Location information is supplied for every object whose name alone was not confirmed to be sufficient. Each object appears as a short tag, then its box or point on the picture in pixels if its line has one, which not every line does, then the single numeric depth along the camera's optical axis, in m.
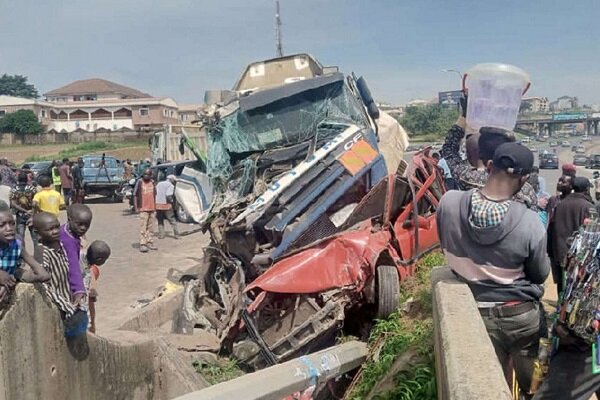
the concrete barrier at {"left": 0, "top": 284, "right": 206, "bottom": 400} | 3.85
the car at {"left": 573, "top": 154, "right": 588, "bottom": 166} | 45.11
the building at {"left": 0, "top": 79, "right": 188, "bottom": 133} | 71.00
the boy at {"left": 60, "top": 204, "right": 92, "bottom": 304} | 4.35
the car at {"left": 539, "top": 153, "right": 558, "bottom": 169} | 42.31
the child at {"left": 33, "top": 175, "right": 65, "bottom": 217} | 9.29
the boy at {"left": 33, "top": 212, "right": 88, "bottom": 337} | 4.08
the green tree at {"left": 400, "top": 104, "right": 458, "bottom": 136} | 77.25
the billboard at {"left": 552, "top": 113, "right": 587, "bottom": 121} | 97.25
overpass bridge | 94.79
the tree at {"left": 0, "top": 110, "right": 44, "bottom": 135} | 60.66
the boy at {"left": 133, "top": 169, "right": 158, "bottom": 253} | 12.49
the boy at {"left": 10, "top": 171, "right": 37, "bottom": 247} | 9.73
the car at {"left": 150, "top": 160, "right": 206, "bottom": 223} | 17.53
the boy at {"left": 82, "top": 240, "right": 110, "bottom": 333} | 5.44
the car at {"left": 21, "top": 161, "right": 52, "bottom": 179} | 24.10
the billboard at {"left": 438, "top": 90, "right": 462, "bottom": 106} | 112.88
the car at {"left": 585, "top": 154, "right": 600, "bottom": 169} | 38.62
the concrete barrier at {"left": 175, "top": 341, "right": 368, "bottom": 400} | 4.04
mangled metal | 5.79
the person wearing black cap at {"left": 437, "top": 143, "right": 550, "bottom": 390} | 3.12
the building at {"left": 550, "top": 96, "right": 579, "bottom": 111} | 174.25
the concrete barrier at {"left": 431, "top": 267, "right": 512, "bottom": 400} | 2.11
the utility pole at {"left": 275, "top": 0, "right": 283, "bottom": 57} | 37.35
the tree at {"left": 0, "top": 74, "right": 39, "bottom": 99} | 98.69
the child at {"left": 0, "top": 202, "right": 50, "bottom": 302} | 3.65
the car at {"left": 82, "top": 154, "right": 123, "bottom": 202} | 22.02
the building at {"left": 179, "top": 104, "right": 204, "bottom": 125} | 83.28
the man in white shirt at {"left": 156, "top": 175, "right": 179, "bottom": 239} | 13.40
